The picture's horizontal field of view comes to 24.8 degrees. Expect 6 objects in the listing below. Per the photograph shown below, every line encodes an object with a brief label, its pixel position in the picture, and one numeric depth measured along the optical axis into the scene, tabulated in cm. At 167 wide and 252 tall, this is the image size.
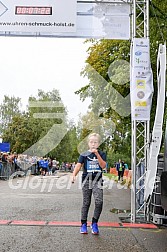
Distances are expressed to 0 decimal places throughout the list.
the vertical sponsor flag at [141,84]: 759
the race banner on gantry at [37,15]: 852
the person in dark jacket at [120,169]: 2403
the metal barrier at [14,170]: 2049
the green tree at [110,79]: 1509
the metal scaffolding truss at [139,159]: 750
